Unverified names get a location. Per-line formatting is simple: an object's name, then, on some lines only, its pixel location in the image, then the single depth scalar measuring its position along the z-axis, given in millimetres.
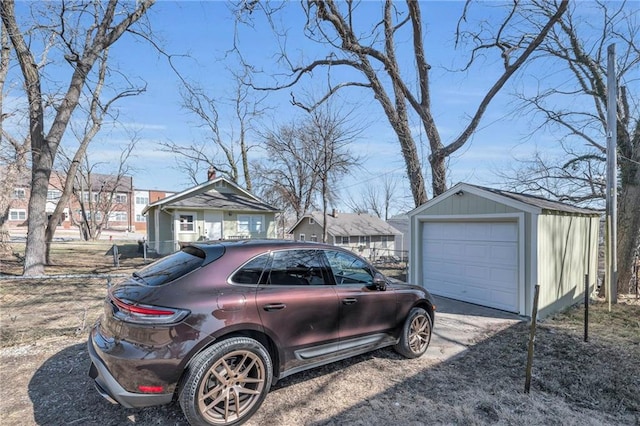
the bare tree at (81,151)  13681
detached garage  6684
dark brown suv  2654
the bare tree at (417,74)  10953
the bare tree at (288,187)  27180
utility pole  7922
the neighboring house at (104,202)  37231
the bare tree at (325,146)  18156
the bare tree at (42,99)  9655
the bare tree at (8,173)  11789
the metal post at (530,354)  3637
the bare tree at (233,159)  27550
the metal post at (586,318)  5178
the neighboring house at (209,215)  20406
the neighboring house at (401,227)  41356
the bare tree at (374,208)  54647
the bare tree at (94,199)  30772
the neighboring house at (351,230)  32719
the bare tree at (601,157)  9242
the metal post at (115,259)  13035
